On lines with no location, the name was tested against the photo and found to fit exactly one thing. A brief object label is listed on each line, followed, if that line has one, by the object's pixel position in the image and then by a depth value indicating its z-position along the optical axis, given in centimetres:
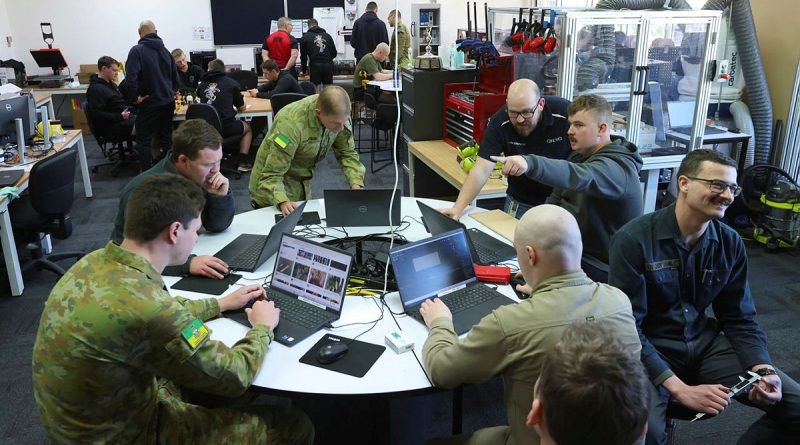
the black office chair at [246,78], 774
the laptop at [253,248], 252
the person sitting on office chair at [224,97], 631
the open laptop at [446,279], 215
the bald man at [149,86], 608
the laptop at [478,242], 250
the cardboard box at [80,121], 855
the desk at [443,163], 356
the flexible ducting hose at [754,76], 493
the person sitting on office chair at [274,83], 693
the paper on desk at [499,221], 293
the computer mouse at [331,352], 189
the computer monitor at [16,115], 437
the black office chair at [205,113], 579
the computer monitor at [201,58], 860
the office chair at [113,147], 640
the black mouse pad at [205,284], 237
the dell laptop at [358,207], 288
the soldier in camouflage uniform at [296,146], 317
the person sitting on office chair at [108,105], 629
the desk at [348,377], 179
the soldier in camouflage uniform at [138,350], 158
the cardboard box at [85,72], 859
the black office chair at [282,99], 628
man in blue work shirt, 210
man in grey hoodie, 252
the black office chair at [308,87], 712
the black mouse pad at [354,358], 187
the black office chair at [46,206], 371
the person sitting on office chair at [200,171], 248
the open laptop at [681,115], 479
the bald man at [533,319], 159
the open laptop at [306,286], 209
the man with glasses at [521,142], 319
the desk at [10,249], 372
